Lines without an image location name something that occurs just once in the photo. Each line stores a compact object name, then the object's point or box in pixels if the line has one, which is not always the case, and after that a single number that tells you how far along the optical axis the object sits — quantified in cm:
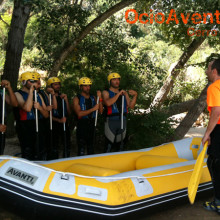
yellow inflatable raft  373
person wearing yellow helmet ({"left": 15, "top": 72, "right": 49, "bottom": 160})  541
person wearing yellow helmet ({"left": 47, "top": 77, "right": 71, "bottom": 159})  629
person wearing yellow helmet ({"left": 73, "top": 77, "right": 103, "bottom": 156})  606
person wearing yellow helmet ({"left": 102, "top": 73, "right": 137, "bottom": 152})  613
